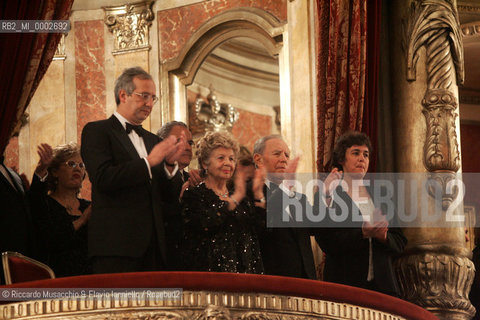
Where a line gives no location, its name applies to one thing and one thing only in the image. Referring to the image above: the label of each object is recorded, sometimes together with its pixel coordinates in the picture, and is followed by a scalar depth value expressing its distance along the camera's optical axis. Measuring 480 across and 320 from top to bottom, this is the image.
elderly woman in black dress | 7.51
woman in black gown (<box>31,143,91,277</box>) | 8.30
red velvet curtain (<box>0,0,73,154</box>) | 9.37
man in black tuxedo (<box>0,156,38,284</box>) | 8.09
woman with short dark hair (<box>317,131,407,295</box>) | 8.37
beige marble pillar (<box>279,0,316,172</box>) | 11.65
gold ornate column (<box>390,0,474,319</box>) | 10.54
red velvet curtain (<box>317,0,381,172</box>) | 10.80
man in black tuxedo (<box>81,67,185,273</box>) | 7.29
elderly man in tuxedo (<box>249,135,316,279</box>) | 8.01
